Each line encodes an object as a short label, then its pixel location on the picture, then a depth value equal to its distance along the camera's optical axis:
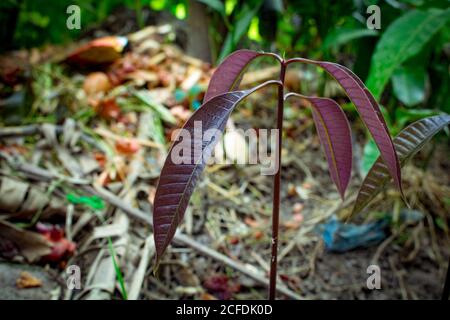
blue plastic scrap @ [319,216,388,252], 1.25
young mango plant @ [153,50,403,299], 0.56
